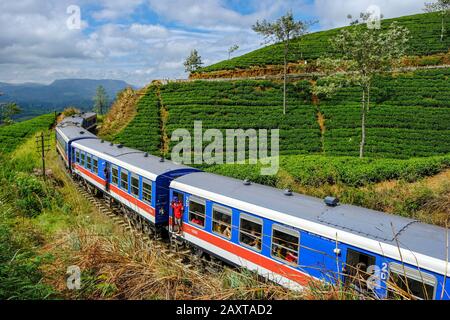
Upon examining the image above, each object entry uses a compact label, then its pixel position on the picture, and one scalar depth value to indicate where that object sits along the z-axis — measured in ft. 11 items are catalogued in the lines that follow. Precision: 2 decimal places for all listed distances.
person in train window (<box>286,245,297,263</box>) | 29.04
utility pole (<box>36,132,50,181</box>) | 67.25
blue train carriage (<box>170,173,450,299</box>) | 22.63
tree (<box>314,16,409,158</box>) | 80.79
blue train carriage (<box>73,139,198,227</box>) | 44.78
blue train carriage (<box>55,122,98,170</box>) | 80.23
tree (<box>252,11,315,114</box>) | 122.42
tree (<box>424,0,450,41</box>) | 163.84
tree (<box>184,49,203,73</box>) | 268.62
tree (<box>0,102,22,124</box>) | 237.45
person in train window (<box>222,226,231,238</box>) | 34.76
